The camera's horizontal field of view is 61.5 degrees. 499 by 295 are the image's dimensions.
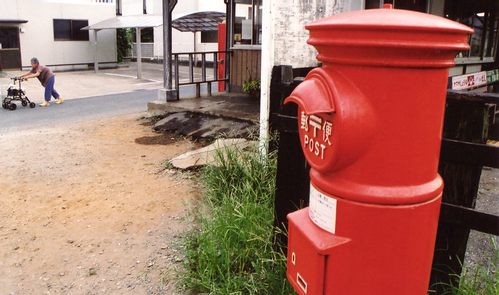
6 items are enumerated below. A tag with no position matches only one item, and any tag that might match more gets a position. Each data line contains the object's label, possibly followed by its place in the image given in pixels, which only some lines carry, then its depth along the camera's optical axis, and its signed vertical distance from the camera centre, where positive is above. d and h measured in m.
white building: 19.62 +1.28
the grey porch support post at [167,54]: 9.52 +0.17
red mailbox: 1.48 -0.29
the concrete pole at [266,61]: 4.73 +0.02
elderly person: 11.95 -0.49
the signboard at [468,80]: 5.16 -0.19
